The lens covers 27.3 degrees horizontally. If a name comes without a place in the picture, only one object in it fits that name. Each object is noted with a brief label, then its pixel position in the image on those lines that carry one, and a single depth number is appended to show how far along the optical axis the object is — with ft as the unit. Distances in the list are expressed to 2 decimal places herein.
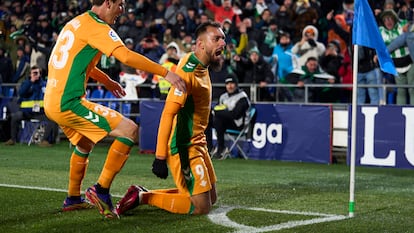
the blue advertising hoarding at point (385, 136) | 46.88
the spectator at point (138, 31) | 72.95
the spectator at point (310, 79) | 57.52
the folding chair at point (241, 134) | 53.42
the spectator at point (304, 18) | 63.72
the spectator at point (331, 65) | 57.88
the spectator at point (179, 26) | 70.18
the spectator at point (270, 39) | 64.90
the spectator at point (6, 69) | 77.15
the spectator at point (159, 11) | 77.05
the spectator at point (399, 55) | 52.80
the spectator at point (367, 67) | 55.52
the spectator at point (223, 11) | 71.14
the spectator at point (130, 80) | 64.23
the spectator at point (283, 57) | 60.29
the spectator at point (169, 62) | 58.70
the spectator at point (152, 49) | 66.69
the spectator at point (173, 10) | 74.90
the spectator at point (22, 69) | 75.05
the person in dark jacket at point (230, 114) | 52.95
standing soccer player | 26.37
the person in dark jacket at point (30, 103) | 63.05
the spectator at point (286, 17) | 65.26
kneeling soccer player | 27.47
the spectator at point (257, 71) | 59.31
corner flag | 28.34
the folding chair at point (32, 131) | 63.16
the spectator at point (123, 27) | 74.13
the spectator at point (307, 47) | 59.11
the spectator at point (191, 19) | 71.28
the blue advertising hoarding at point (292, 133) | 50.70
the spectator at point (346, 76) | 58.34
